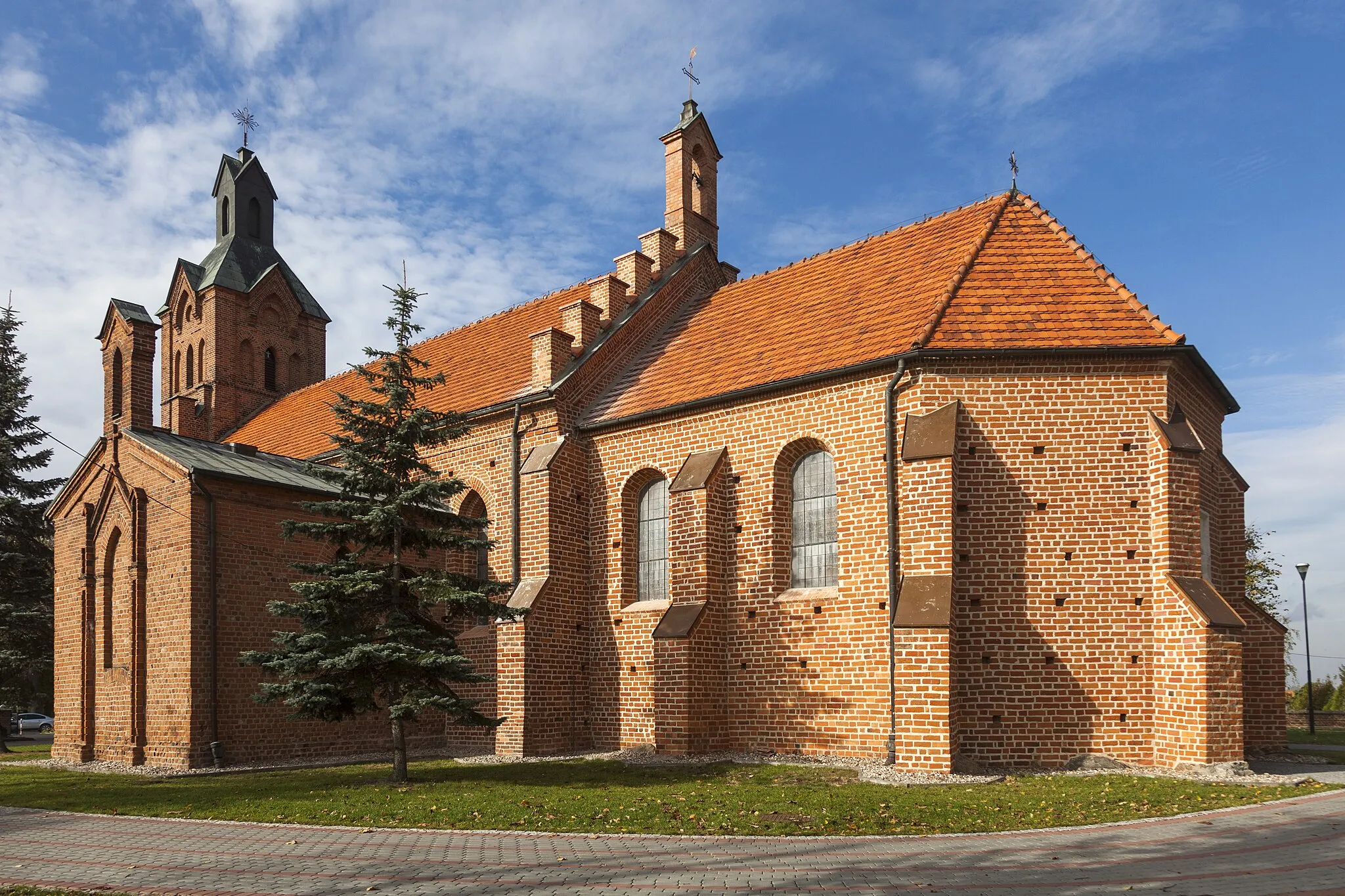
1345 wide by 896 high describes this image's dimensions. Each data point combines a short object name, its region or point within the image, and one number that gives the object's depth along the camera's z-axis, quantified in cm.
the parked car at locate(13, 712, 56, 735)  4150
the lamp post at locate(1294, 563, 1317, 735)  2880
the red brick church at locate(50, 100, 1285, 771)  1550
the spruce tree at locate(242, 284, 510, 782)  1466
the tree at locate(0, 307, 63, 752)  2594
